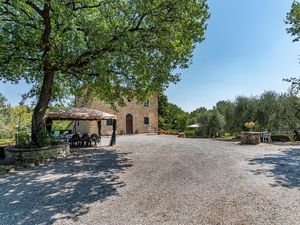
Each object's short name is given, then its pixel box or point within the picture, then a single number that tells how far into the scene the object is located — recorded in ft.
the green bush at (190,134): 79.84
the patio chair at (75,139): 45.57
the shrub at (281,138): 54.35
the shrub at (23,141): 31.60
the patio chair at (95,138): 47.65
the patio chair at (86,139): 46.57
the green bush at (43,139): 31.45
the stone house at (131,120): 84.23
